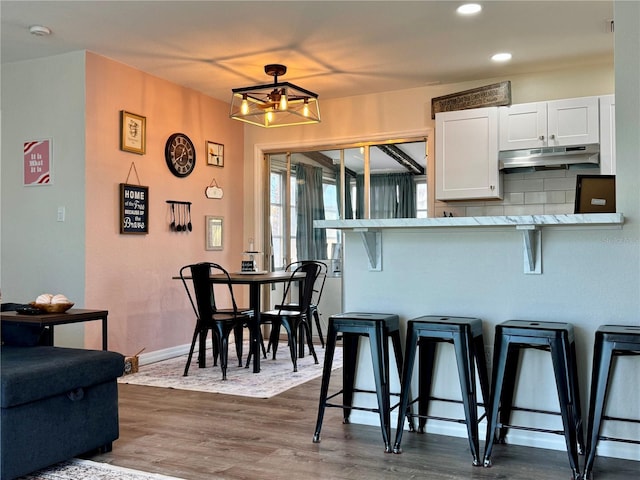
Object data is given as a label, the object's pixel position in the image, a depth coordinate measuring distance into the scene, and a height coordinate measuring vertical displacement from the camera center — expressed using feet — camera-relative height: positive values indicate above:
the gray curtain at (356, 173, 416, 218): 21.33 +1.79
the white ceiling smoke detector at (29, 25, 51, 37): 14.92 +5.29
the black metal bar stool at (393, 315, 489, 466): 9.73 -1.77
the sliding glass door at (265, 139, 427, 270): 21.35 +2.04
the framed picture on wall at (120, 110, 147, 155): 17.94 +3.39
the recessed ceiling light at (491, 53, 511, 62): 17.22 +5.30
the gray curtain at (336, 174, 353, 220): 22.50 +1.66
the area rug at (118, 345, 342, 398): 14.97 -3.38
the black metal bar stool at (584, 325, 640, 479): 8.91 -1.85
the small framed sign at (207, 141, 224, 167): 21.65 +3.30
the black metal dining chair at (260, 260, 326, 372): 17.65 -1.98
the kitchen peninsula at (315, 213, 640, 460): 10.01 -0.59
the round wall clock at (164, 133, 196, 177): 19.75 +3.02
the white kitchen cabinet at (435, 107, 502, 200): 18.57 +2.77
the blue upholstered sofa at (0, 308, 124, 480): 8.54 -2.32
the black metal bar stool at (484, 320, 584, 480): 9.15 -1.83
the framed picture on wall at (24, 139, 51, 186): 17.37 +2.42
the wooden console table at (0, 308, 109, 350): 11.45 -1.33
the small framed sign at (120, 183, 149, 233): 17.89 +1.16
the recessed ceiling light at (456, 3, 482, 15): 13.76 +5.32
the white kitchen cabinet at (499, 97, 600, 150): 17.35 +3.48
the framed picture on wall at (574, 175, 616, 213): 10.93 +0.91
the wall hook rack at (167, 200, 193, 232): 19.92 +1.03
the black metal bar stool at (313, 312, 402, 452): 10.43 -1.71
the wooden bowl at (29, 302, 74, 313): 12.29 -1.15
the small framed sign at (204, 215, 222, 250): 21.50 +0.52
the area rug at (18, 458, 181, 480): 9.05 -3.32
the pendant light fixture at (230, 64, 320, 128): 16.33 +3.94
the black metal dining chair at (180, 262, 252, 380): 16.28 -1.84
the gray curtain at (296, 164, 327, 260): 23.08 +1.31
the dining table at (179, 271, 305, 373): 16.40 -1.24
